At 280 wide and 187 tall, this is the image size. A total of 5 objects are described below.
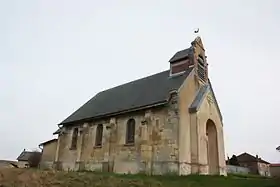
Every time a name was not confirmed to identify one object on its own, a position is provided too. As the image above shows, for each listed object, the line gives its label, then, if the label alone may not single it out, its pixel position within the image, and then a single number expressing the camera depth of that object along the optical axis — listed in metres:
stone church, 19.61
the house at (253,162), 55.63
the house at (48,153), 29.05
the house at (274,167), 39.91
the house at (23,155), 54.64
